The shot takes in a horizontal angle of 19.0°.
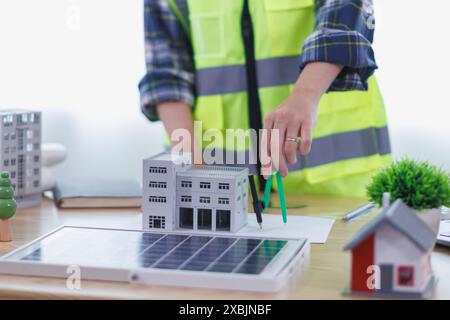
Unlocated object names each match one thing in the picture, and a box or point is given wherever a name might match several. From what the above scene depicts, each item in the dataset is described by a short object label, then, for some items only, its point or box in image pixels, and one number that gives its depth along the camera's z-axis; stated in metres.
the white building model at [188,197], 1.47
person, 1.79
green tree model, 1.49
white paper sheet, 1.48
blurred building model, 1.67
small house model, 1.26
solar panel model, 1.30
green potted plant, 1.37
